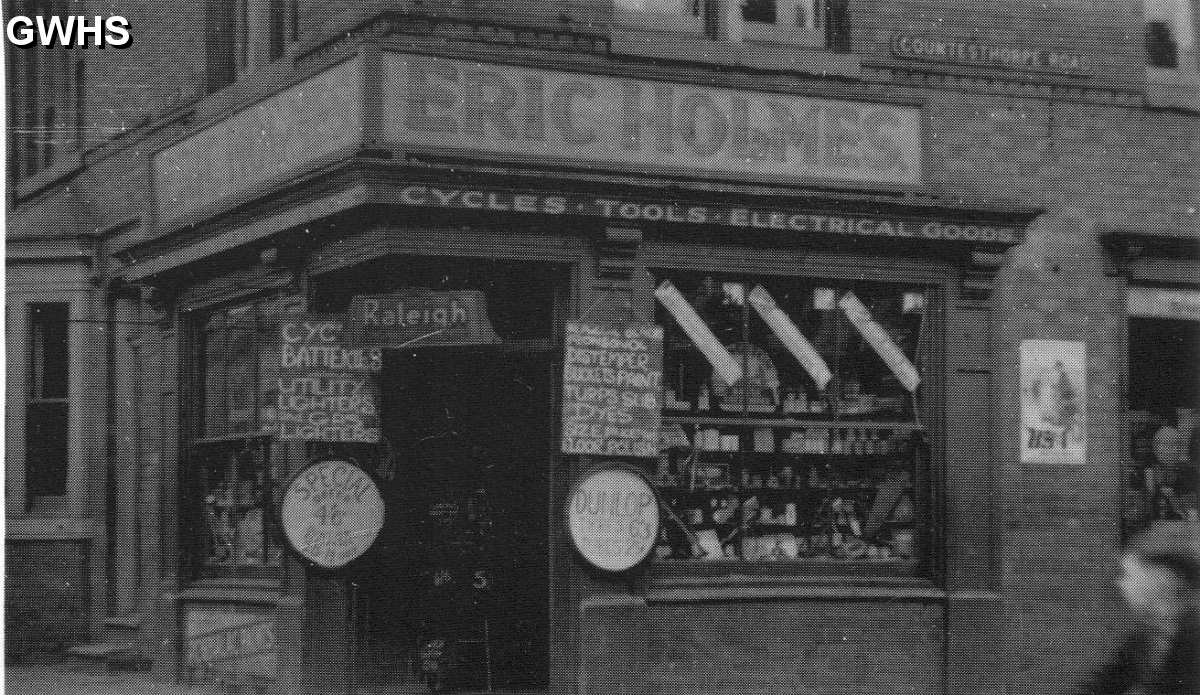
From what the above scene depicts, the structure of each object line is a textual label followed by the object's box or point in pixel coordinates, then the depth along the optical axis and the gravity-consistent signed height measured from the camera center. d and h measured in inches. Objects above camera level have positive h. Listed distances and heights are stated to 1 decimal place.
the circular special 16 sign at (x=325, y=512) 419.2 -26.9
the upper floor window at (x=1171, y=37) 480.1 +111.6
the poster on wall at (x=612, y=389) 412.8 +5.2
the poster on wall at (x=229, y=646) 452.4 -69.3
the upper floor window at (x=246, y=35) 460.1 +111.0
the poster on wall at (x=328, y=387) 418.3 +5.9
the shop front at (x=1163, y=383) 473.4 +7.4
